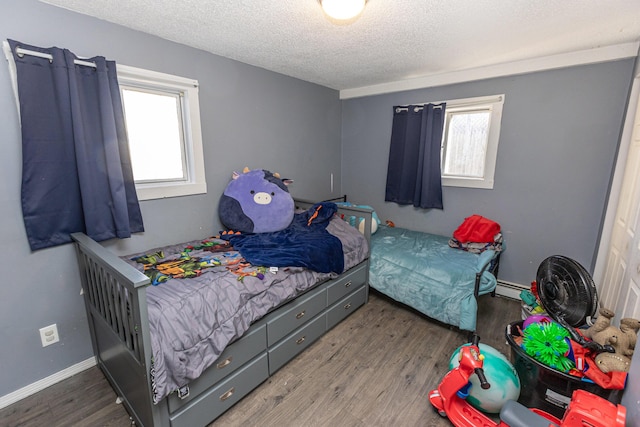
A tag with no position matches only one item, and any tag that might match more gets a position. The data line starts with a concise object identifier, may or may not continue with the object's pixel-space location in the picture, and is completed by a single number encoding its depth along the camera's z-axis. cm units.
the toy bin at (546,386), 124
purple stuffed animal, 231
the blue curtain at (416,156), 292
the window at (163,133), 194
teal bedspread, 208
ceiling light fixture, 140
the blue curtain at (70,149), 147
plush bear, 121
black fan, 137
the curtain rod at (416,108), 288
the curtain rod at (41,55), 140
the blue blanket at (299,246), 183
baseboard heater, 271
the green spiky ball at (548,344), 130
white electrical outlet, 164
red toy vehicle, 100
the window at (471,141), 268
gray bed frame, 118
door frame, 204
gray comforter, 117
